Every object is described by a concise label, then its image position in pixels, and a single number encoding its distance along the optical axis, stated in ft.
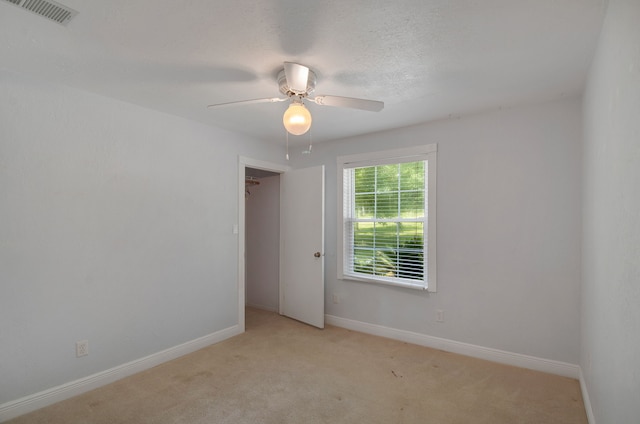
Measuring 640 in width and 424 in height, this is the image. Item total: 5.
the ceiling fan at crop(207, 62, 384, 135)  6.77
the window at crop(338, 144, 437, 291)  11.34
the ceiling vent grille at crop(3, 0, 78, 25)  4.96
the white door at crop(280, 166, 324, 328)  13.12
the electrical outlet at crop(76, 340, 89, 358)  8.19
